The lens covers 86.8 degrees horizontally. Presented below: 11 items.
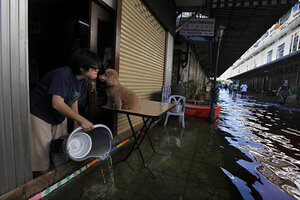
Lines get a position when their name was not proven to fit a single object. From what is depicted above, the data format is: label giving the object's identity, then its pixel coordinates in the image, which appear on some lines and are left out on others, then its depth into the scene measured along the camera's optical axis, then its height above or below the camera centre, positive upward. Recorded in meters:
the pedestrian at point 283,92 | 13.68 +0.01
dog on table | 2.59 -0.16
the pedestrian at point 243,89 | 19.32 +0.16
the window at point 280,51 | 27.63 +7.44
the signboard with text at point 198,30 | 7.29 +2.69
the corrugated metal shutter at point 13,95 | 1.52 -0.16
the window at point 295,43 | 22.80 +7.28
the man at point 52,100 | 1.83 -0.24
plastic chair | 5.30 -0.82
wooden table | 2.37 -0.41
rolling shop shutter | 3.68 +0.99
